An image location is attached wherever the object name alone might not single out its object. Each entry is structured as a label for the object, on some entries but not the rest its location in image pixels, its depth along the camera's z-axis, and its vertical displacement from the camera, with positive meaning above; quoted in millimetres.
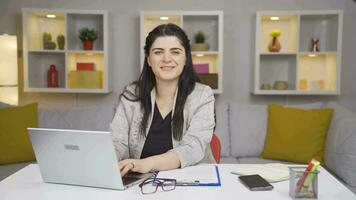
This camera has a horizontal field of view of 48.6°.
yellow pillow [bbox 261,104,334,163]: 2838 -480
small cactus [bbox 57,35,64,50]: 3500 +227
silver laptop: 1148 -276
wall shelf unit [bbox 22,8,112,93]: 3426 +127
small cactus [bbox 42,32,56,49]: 3482 +217
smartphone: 1225 -365
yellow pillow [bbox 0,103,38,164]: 2863 -523
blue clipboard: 1265 -372
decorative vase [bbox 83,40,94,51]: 3545 +201
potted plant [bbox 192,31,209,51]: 3475 +220
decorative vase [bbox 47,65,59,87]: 3568 -94
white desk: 1153 -377
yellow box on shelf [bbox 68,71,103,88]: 3479 -106
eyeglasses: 1213 -372
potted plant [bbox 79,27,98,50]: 3523 +266
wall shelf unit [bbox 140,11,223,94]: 3391 +349
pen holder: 1134 -333
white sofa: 3082 -442
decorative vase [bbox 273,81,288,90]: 3449 -143
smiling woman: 1722 -178
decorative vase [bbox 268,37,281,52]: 3461 +206
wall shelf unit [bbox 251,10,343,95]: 3367 +127
